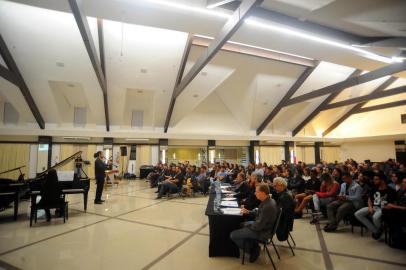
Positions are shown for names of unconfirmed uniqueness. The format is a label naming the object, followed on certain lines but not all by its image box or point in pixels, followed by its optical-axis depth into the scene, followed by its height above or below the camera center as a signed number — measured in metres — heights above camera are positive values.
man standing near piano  5.58 -0.57
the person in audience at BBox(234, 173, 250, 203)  4.34 -0.83
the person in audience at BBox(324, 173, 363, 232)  3.65 -0.93
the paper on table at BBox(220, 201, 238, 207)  3.28 -0.81
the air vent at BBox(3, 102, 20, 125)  9.89 +1.74
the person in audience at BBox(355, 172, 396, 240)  3.22 -0.81
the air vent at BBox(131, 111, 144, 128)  11.80 +1.85
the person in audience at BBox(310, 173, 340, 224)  4.17 -0.84
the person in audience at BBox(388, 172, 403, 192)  3.56 -0.47
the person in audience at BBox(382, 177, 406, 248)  2.88 -0.94
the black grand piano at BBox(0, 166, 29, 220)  4.22 -0.83
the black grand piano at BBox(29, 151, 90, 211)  4.96 -0.73
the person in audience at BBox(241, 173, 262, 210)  3.64 -0.80
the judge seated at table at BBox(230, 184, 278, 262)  2.43 -0.86
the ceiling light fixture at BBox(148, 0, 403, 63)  3.87 +2.54
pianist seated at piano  3.99 -0.76
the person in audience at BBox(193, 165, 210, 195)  7.12 -1.03
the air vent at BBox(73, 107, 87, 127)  10.88 +1.81
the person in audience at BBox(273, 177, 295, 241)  2.78 -0.81
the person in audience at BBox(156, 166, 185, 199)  6.71 -1.04
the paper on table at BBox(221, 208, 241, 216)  2.81 -0.80
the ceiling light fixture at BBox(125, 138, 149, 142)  12.21 +0.75
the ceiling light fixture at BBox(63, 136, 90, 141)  11.27 +0.75
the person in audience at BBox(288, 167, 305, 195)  5.23 -0.82
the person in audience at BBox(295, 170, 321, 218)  4.48 -0.91
